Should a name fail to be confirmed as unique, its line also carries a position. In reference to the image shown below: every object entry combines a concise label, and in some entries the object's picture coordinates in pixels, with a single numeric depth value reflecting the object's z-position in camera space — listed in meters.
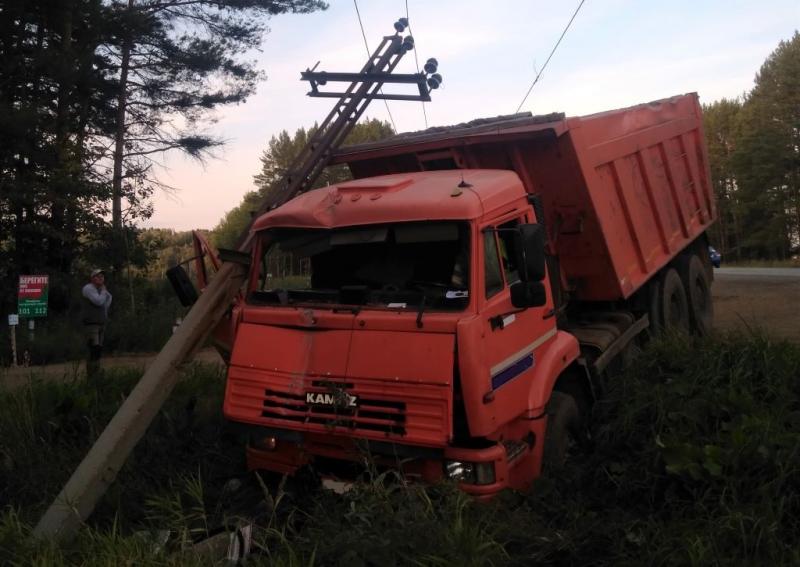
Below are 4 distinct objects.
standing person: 9.71
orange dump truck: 4.19
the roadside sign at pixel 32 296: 12.55
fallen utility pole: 4.26
